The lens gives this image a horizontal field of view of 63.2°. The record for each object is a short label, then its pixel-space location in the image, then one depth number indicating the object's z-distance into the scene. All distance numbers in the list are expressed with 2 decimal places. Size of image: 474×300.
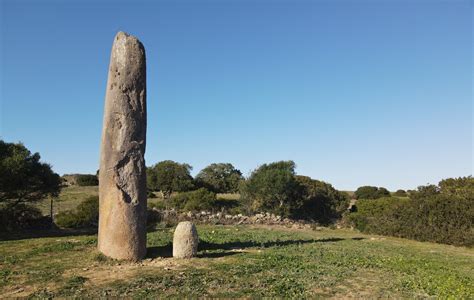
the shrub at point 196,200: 35.40
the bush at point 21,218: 21.47
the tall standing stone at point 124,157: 11.97
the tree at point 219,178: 59.38
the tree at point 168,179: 48.28
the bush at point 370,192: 59.44
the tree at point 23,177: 20.58
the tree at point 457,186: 27.86
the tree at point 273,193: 39.00
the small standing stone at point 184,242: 12.50
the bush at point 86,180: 59.44
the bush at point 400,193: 69.88
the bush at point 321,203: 41.47
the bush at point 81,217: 24.12
